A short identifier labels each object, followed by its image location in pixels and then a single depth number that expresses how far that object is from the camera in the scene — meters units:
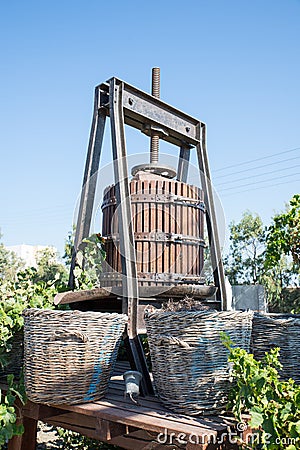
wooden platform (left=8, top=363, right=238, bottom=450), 1.85
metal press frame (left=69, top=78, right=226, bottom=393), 2.73
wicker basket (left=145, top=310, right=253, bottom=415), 2.05
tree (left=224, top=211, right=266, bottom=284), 18.38
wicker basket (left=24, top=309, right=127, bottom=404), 2.23
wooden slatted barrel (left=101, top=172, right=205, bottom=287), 3.07
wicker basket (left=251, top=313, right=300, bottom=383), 2.23
